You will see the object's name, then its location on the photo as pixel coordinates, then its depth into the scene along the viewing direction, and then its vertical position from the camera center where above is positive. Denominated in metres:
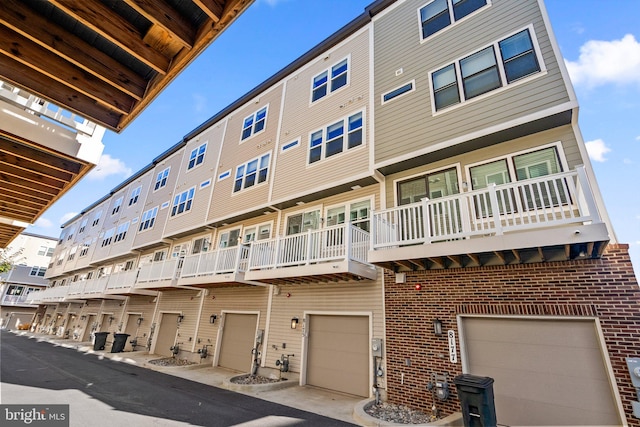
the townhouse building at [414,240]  6.09 +2.49
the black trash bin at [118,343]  17.20 -1.06
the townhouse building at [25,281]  37.84 +4.53
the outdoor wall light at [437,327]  7.41 +0.28
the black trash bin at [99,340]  18.42 -1.03
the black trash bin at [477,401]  5.43 -1.02
